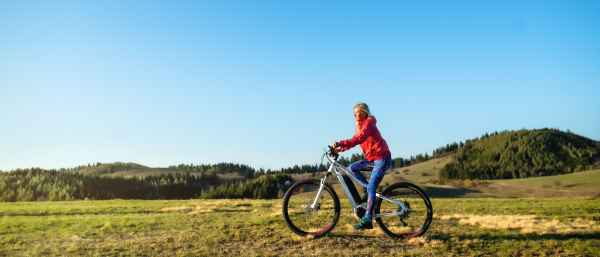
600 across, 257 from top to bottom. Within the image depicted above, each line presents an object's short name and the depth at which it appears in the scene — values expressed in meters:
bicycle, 7.64
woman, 7.29
